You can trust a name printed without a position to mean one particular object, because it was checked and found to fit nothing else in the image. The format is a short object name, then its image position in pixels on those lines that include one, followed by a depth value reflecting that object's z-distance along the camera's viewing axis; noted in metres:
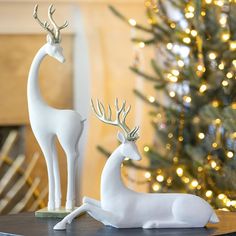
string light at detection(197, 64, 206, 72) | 4.18
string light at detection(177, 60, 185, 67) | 4.26
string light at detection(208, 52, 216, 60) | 4.19
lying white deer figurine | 2.45
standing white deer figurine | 2.75
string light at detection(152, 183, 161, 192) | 4.36
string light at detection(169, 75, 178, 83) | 4.29
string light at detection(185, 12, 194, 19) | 4.18
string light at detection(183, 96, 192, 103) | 4.30
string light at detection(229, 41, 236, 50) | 4.11
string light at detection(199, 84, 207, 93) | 4.17
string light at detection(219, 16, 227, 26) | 4.21
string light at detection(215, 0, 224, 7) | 4.16
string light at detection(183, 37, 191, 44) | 4.25
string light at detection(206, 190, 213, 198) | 4.11
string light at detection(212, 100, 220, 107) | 4.24
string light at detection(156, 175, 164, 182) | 4.39
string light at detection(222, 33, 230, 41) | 4.12
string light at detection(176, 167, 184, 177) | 4.28
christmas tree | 4.11
